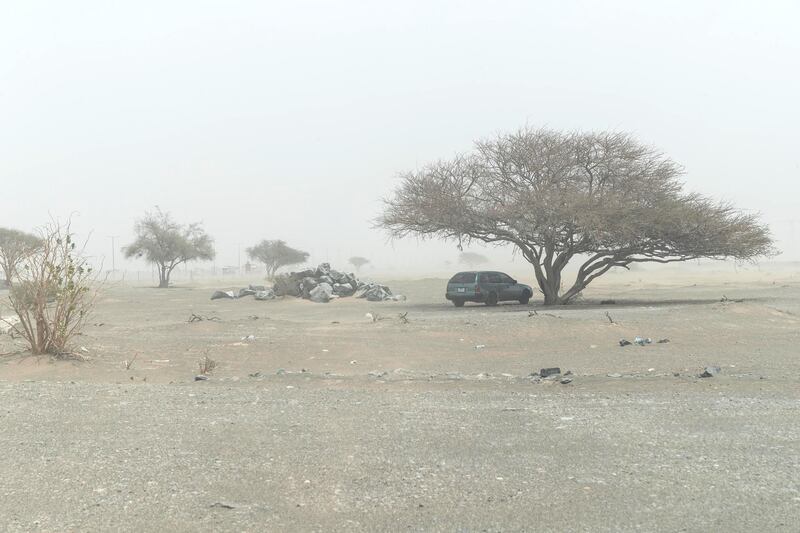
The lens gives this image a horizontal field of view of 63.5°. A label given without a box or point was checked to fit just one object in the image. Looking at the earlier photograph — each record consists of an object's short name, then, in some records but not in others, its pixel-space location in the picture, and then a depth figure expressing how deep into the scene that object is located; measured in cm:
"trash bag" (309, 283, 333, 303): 4134
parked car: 3244
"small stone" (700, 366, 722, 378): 1058
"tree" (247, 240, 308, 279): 9931
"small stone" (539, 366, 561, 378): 1104
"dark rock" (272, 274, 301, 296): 4431
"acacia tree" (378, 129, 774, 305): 2823
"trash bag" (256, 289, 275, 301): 4275
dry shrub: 1230
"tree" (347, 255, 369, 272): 17012
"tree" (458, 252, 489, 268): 17911
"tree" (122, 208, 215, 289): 7538
